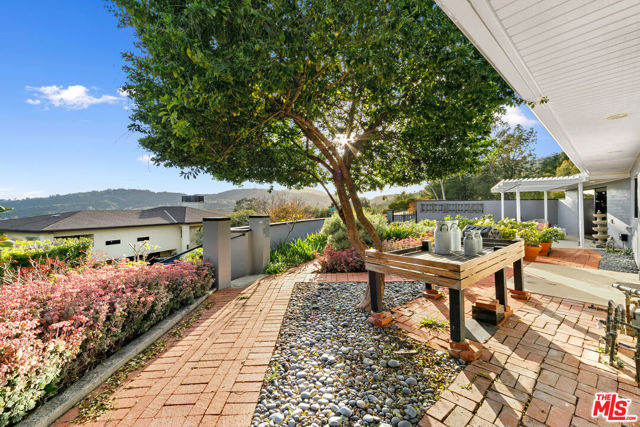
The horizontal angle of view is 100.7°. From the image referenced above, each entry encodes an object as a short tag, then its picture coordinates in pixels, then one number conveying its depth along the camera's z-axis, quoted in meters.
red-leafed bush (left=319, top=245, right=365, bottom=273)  6.05
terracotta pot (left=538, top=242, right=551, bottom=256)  7.32
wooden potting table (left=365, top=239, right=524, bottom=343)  2.49
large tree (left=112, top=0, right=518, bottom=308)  2.11
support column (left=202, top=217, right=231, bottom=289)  4.97
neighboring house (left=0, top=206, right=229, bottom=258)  15.74
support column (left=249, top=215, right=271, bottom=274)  6.34
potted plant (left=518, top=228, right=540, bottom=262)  6.68
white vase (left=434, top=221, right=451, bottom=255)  3.21
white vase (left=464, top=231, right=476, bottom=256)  3.06
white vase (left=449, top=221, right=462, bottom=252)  3.19
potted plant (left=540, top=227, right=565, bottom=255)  7.29
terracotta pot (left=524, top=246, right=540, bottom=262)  6.66
